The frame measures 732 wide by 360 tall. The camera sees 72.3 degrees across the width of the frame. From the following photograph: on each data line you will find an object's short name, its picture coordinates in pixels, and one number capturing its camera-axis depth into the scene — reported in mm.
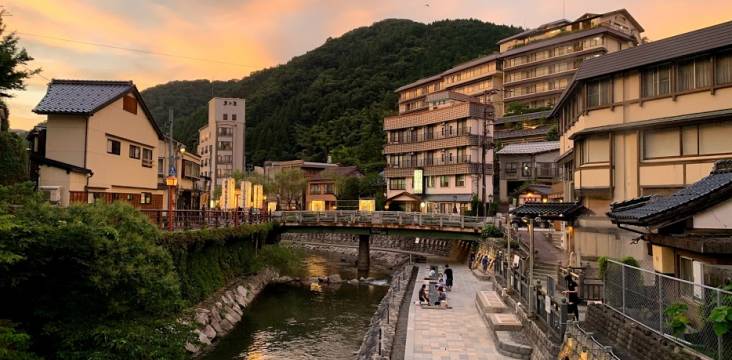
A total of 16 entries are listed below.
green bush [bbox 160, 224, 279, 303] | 22859
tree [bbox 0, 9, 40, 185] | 14289
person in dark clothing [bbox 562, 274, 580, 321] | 13200
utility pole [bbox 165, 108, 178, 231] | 22297
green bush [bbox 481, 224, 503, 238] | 39062
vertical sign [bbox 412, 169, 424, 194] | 60906
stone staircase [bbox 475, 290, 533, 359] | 15932
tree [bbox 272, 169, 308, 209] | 72375
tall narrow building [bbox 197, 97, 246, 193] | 100125
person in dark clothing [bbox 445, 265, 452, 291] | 29725
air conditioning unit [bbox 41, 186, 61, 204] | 23500
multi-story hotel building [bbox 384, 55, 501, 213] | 56188
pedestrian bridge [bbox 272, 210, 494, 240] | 42375
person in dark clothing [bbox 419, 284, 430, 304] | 25528
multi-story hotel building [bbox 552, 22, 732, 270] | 20984
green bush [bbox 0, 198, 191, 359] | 9953
